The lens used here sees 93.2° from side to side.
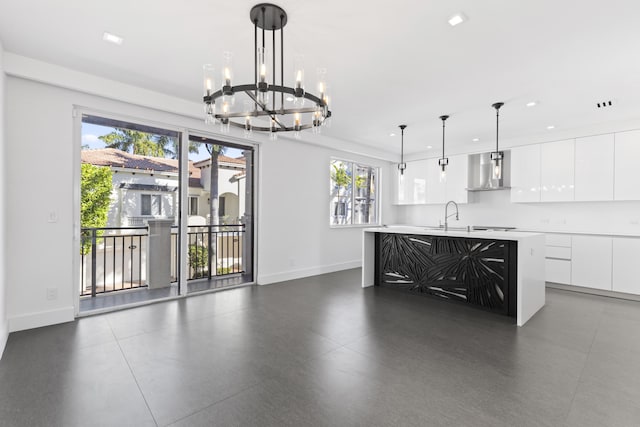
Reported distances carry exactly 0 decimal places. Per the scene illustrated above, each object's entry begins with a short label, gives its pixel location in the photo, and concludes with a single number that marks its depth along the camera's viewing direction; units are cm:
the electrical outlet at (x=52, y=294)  331
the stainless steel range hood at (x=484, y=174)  621
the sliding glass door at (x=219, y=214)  483
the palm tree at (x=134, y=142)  405
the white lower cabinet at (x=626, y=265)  446
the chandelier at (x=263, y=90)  208
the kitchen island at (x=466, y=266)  358
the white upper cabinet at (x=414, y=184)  732
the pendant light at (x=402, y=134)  498
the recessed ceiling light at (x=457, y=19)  228
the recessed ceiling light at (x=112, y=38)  263
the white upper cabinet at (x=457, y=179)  663
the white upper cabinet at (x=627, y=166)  464
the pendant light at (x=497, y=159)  409
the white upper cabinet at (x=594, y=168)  487
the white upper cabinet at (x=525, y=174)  562
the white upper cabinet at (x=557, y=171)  525
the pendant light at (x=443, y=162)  446
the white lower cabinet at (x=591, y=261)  469
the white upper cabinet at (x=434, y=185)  699
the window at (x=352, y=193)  665
